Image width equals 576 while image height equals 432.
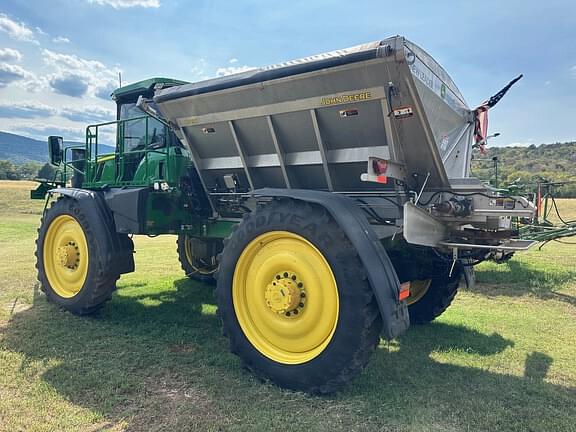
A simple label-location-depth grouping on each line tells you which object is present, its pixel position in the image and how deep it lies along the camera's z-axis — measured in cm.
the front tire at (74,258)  521
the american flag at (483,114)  484
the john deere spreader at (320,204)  335
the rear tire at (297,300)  327
